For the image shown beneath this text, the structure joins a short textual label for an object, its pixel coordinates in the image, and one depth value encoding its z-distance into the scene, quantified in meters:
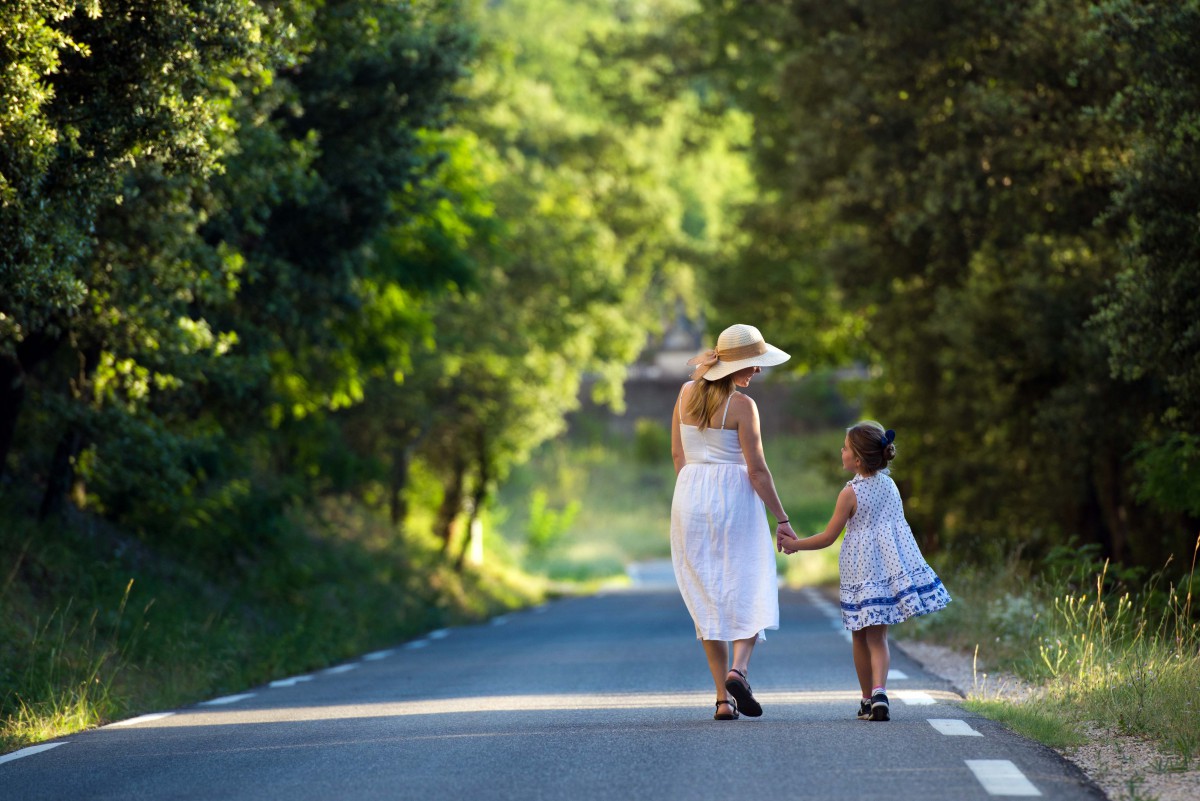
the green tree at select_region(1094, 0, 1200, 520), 26.77
